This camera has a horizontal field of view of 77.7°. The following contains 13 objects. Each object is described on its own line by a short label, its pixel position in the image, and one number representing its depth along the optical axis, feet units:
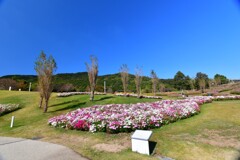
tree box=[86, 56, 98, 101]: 51.47
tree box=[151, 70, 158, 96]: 103.65
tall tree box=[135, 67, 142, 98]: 66.08
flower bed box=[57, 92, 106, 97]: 67.64
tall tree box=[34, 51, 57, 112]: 43.34
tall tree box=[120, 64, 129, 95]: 69.31
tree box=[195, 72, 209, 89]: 220.02
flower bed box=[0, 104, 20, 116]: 45.83
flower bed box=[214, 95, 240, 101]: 59.87
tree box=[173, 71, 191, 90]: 206.18
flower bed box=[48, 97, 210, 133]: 22.39
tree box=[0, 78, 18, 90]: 118.47
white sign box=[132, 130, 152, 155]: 15.12
